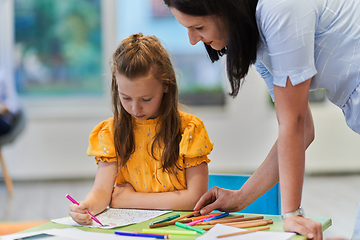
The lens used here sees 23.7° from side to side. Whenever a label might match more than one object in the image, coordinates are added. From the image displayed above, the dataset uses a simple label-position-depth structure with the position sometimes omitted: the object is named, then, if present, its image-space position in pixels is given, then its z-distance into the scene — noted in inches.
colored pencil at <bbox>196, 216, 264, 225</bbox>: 95.3
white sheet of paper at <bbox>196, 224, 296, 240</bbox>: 90.1
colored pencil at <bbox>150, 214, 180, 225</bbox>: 95.8
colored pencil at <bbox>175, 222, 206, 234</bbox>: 92.5
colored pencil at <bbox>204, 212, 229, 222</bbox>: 96.9
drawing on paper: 97.4
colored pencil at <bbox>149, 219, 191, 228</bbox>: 94.6
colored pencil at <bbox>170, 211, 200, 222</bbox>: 97.0
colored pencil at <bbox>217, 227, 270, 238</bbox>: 90.8
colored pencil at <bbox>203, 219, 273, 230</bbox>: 94.0
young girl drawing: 107.5
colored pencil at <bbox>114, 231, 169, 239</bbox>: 90.6
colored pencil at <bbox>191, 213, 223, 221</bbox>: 97.6
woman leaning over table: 91.5
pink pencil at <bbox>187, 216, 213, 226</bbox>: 95.3
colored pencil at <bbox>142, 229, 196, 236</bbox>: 92.1
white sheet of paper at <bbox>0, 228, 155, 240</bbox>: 91.8
